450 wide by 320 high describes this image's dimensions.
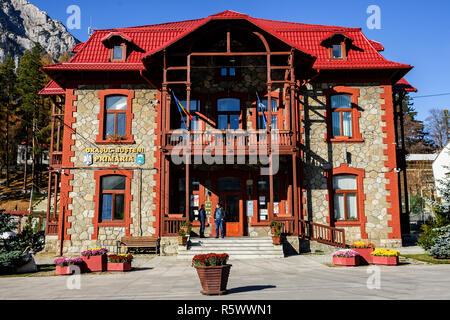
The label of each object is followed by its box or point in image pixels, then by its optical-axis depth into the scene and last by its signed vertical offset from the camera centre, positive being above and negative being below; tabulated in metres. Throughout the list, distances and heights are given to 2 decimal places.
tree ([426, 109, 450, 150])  57.25 +10.99
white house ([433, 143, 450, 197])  38.23 +4.02
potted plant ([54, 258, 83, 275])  12.63 -1.80
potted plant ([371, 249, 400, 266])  13.31 -1.75
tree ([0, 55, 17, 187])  48.51 +15.15
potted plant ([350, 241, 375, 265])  13.84 -1.61
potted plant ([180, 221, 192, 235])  16.68 -0.86
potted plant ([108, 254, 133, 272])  13.04 -1.80
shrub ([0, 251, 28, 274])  12.88 -1.68
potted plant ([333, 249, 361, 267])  13.33 -1.77
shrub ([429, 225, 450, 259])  14.18 -1.47
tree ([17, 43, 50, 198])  46.74 +12.92
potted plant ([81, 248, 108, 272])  12.98 -1.72
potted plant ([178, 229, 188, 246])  16.44 -1.29
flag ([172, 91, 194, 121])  17.91 +4.46
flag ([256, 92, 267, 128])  18.04 +4.41
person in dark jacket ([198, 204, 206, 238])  18.05 -0.67
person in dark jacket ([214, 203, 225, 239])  17.78 -0.49
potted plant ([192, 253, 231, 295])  8.46 -1.38
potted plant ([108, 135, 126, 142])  18.81 +3.21
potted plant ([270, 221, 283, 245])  16.45 -1.13
